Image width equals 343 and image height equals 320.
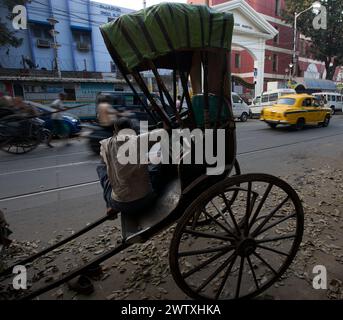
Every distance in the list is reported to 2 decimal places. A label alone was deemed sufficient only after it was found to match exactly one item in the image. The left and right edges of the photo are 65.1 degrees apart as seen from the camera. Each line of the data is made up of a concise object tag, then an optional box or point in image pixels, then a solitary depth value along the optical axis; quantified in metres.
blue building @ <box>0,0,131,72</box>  17.45
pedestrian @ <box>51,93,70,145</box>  10.75
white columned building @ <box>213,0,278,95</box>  22.48
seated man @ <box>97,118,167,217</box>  2.28
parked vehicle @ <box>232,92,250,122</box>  17.19
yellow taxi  12.34
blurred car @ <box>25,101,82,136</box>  10.40
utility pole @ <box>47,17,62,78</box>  15.24
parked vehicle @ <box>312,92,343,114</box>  22.66
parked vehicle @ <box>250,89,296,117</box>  19.08
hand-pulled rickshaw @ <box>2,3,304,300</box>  1.86
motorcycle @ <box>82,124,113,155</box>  7.66
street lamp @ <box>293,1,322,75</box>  22.62
